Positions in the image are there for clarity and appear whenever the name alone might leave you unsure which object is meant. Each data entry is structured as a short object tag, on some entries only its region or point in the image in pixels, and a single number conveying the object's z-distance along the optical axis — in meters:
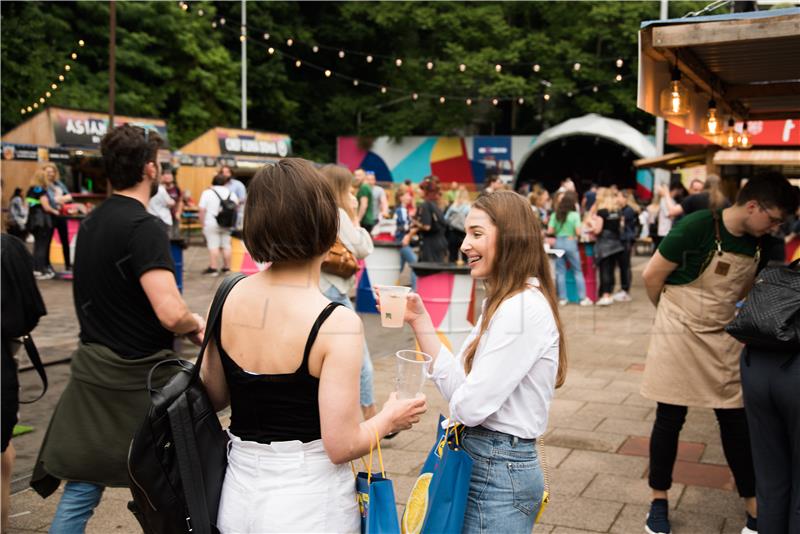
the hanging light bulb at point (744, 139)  6.14
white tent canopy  28.72
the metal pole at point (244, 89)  33.97
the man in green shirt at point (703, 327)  4.04
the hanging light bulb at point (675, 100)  4.23
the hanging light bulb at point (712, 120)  5.16
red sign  11.10
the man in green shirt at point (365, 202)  13.69
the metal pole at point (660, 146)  20.97
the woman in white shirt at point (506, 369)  2.44
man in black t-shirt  3.21
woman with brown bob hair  2.09
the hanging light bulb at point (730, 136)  5.91
